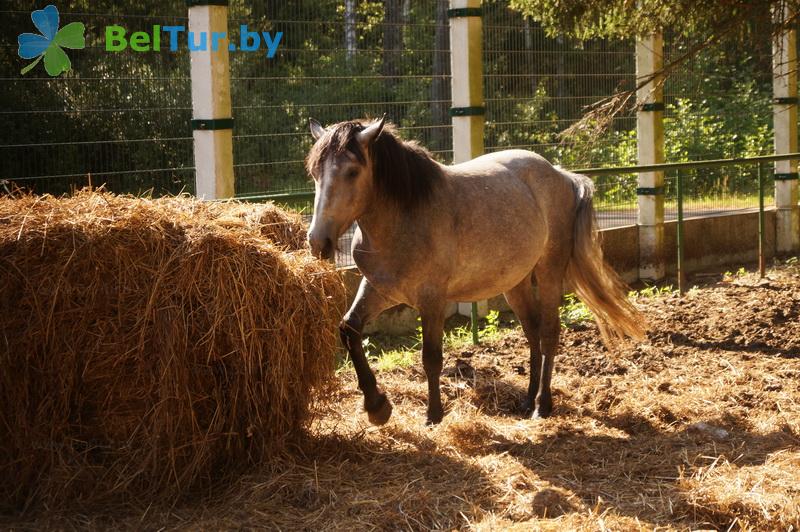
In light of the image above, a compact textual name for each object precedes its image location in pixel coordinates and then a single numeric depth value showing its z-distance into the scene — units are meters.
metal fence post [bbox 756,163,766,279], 9.42
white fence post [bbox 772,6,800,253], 11.18
